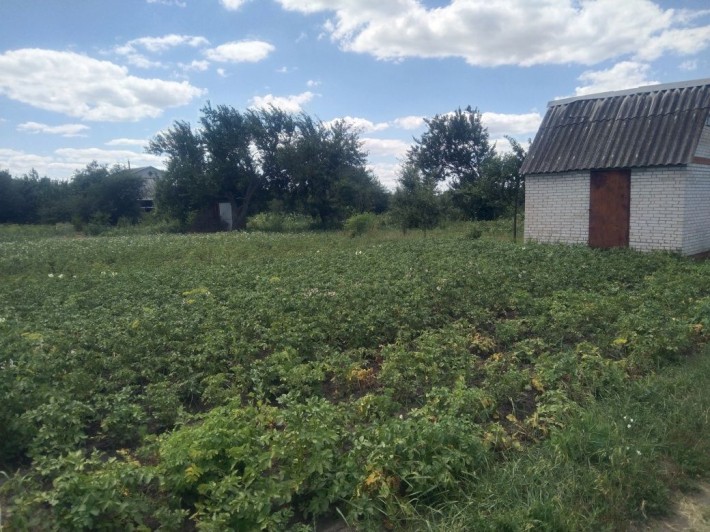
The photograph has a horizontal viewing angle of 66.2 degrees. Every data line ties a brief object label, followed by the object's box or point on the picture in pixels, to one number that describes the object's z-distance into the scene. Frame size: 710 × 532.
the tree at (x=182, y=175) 34.41
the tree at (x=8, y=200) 43.50
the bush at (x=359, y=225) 24.38
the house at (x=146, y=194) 43.03
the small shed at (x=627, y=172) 13.58
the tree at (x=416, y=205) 22.66
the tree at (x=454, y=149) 43.81
